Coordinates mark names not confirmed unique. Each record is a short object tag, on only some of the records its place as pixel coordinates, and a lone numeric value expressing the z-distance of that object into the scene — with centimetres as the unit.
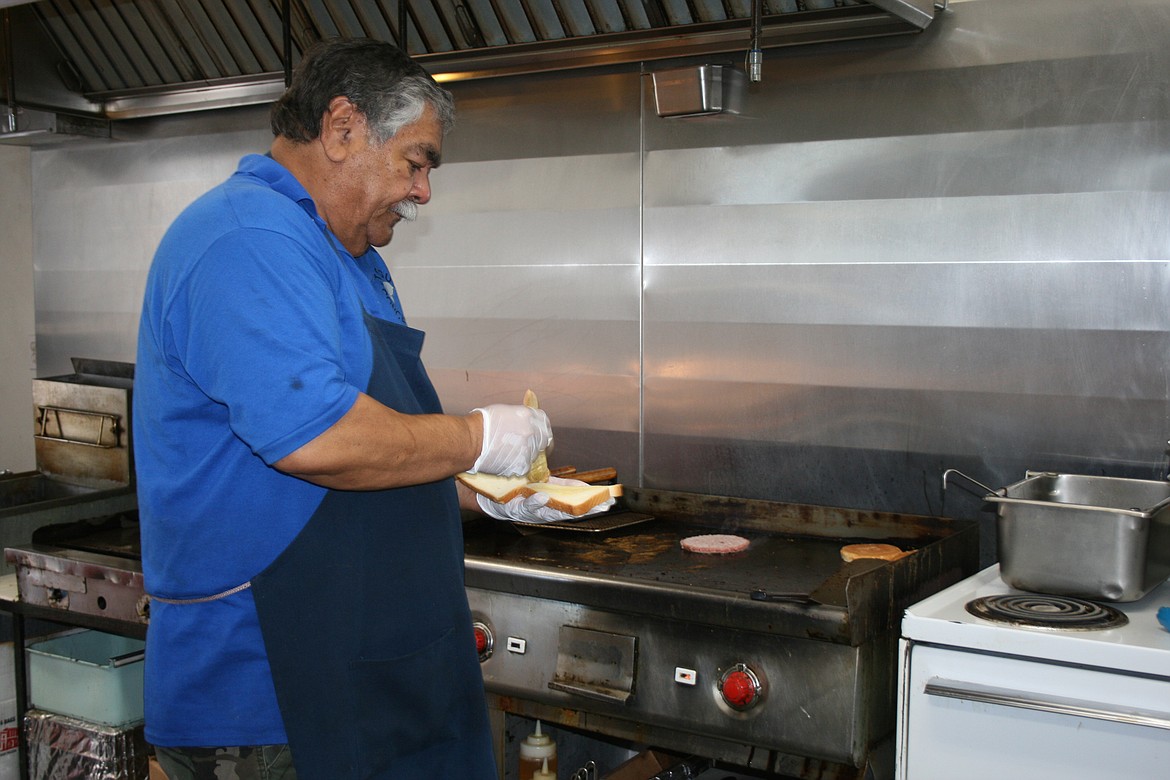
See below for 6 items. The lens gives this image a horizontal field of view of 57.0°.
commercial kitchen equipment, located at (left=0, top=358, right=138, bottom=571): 299
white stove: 160
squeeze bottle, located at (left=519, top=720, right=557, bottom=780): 236
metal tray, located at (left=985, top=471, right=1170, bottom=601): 179
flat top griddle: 183
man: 130
